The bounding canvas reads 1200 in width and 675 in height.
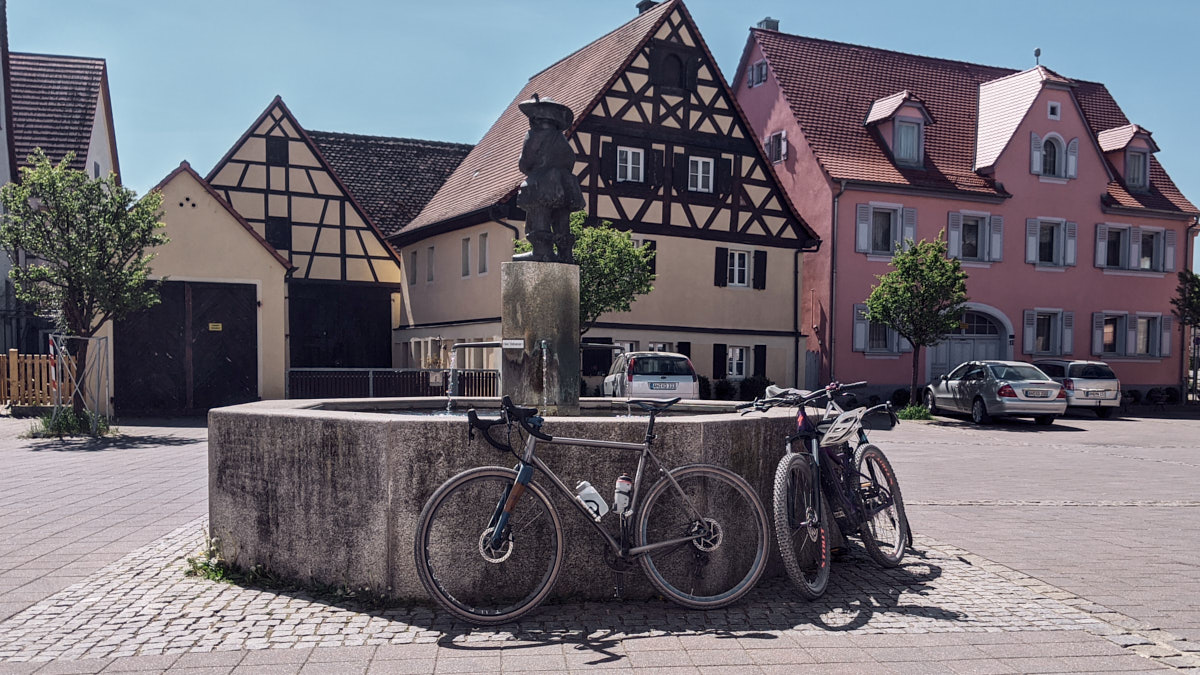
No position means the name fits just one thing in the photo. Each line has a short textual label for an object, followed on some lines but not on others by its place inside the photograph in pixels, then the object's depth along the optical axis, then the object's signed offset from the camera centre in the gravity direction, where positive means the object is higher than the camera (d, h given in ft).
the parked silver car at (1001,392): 72.02 -5.74
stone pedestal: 24.17 -0.46
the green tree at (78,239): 54.29 +3.72
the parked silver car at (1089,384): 82.84 -5.77
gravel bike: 16.16 -3.60
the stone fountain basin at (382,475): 16.56 -2.79
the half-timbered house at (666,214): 87.10 +8.64
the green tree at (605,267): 73.77 +3.18
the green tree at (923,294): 78.12 +1.43
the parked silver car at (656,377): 61.98 -4.02
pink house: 100.07 +11.33
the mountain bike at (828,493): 17.65 -3.36
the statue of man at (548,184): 24.89 +3.10
